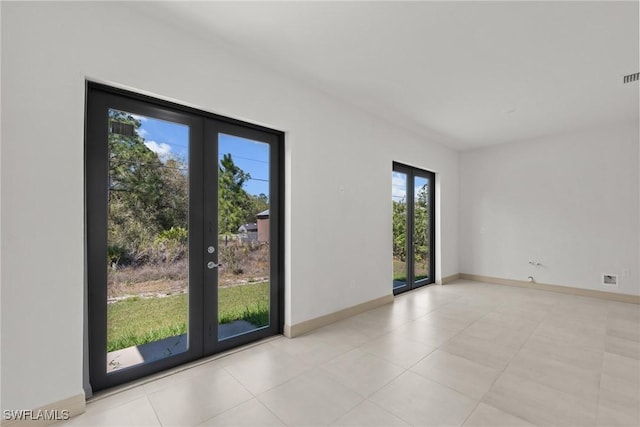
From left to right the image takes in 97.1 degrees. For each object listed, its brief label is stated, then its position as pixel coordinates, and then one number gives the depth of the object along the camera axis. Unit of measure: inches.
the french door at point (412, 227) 206.2
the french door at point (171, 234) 86.7
